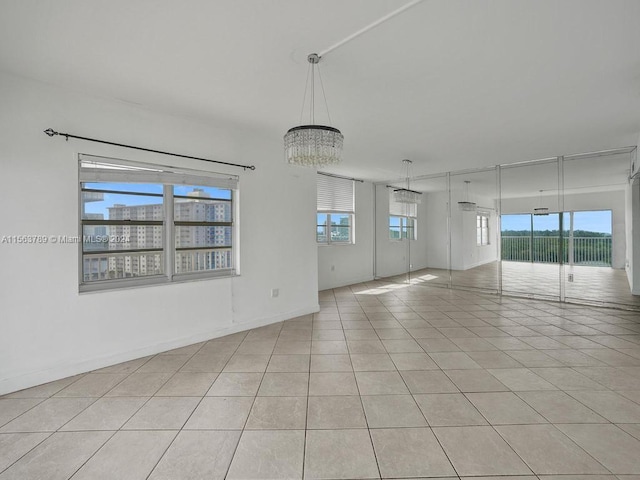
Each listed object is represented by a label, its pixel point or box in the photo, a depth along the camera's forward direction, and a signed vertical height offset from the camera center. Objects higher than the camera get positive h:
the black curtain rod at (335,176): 6.40 +1.42
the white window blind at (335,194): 6.41 +1.03
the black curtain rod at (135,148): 2.64 +0.96
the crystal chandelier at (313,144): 2.19 +0.70
